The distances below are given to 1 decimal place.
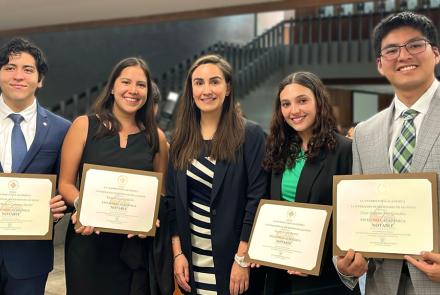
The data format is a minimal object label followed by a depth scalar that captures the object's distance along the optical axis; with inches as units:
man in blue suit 77.1
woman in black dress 78.4
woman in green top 70.0
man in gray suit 56.6
